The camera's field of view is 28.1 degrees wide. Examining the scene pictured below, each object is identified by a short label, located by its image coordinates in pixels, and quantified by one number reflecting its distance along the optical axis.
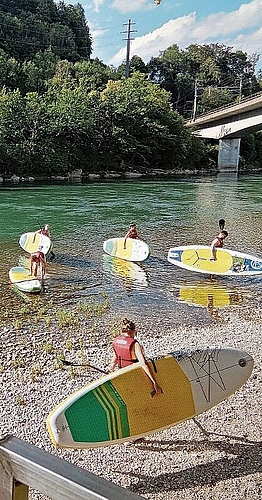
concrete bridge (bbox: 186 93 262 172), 55.82
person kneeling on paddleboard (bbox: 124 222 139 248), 16.97
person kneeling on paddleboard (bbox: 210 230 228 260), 15.02
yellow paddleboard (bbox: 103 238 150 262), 16.31
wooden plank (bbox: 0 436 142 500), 1.55
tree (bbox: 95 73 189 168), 56.22
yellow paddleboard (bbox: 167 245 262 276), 14.57
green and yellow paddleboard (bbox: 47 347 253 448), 5.47
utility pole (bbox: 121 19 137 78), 78.88
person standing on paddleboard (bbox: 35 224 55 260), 16.72
